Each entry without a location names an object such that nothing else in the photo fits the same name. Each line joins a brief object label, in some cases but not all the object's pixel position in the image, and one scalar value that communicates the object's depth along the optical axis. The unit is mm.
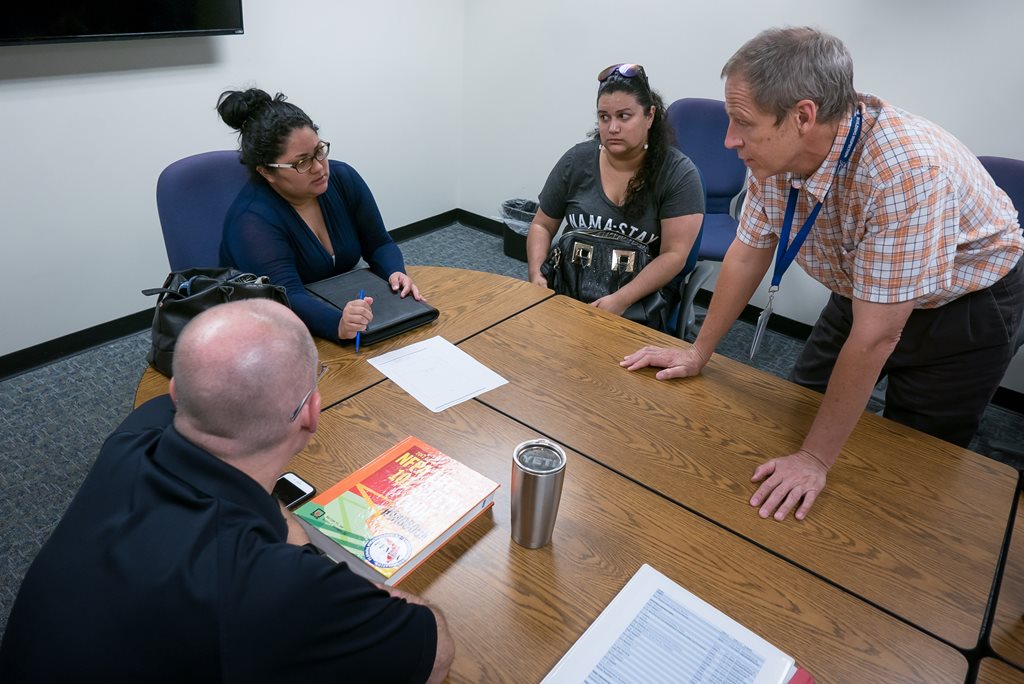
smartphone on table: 1080
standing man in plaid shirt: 1125
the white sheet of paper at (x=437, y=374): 1404
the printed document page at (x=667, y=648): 865
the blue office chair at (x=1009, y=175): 2201
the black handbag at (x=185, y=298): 1346
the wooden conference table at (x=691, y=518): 924
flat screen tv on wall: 2197
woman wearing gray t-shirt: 1980
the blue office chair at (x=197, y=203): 1781
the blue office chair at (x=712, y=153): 2869
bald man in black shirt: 715
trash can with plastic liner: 3807
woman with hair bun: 1744
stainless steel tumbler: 961
